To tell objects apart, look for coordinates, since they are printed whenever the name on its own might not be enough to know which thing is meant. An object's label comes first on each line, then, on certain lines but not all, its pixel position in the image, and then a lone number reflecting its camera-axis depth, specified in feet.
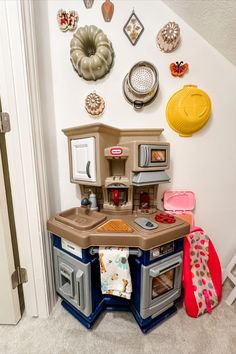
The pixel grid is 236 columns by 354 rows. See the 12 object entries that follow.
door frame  2.72
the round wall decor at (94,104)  3.88
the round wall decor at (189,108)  3.74
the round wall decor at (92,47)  3.49
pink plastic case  4.25
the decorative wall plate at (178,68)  3.74
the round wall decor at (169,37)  3.57
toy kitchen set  2.89
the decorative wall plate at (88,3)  3.59
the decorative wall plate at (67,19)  3.61
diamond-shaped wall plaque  3.65
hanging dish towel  2.85
